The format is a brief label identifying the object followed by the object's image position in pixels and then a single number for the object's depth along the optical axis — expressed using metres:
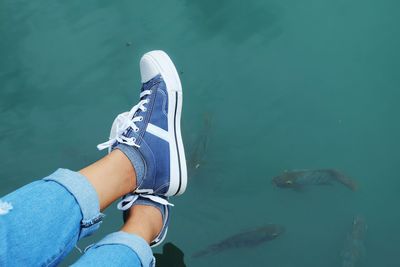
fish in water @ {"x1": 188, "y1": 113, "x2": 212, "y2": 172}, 3.52
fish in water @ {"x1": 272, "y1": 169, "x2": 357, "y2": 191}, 3.31
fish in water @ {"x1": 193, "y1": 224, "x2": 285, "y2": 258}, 3.09
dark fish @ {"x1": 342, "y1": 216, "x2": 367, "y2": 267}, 3.04
